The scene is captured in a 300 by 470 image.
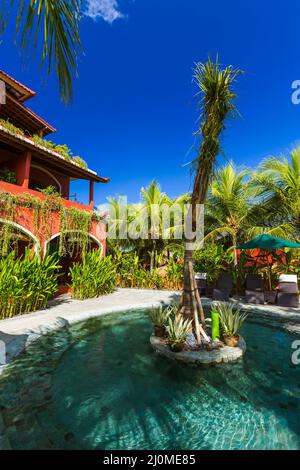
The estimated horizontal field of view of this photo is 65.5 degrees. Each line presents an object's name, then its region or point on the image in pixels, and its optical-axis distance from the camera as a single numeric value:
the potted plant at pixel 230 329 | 4.87
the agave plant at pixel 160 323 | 5.32
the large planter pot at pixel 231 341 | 4.85
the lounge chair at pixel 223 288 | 9.75
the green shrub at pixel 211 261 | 11.67
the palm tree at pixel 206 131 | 4.95
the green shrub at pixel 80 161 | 12.16
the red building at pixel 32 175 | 8.59
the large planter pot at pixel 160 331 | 5.31
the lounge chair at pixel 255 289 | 9.20
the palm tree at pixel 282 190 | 10.33
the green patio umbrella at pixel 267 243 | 8.59
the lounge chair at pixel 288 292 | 8.57
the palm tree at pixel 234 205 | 11.92
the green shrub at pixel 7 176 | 9.67
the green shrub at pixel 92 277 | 9.92
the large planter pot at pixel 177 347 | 4.55
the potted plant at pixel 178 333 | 4.57
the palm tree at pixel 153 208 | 15.47
